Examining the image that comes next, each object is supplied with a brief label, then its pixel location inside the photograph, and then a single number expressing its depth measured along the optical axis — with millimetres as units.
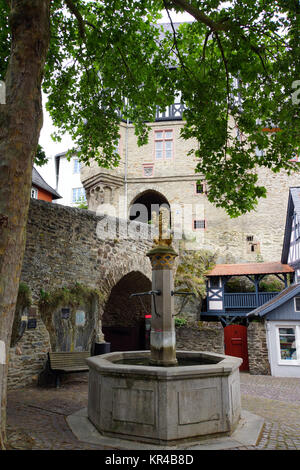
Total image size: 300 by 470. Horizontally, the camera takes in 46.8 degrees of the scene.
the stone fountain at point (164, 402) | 4199
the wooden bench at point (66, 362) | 8422
